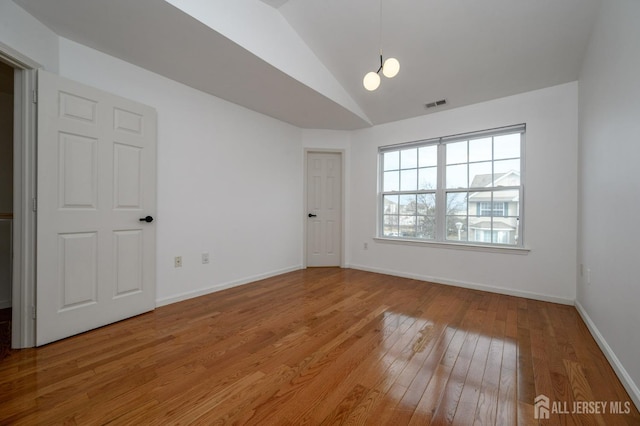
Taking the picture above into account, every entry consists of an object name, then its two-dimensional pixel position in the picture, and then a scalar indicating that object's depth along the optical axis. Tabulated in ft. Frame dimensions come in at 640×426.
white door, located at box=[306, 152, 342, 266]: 15.23
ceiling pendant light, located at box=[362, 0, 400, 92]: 6.13
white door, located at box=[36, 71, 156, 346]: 6.46
